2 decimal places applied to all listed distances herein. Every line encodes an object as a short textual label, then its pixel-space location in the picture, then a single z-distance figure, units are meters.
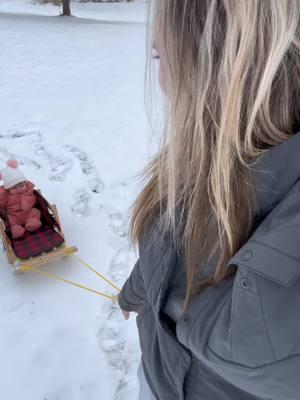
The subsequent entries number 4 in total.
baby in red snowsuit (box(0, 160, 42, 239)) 2.65
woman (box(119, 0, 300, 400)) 0.65
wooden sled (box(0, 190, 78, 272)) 2.44
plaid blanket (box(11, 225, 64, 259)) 2.46
